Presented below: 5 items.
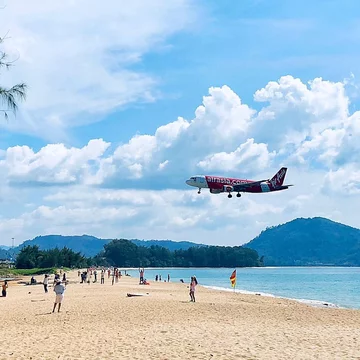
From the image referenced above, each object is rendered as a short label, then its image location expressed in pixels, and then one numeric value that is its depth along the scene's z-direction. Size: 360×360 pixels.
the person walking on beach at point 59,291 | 24.80
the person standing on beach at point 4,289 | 39.70
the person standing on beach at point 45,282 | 43.41
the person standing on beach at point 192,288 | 32.17
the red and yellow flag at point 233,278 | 43.18
